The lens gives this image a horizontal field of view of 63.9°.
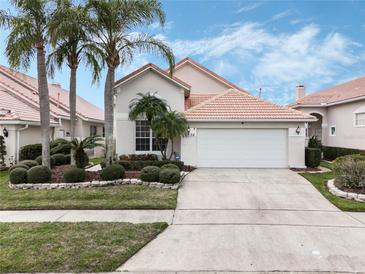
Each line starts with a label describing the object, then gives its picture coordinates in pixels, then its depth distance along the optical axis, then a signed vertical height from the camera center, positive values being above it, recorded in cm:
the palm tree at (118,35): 1196 +430
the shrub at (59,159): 1600 -137
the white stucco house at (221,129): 1579 +27
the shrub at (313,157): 1571 -124
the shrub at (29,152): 1594 -97
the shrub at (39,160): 1386 -124
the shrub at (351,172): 1004 -133
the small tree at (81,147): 1272 -55
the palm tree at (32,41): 1148 +375
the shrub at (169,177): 1081 -158
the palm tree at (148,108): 1524 +141
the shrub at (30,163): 1261 -126
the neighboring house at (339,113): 1873 +153
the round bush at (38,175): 1102 -154
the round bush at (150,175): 1115 -156
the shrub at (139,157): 1566 -124
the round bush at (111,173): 1132 -150
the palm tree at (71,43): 1152 +410
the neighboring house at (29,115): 1595 +133
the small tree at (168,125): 1439 +45
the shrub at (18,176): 1098 -157
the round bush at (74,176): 1113 -159
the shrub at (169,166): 1180 -132
